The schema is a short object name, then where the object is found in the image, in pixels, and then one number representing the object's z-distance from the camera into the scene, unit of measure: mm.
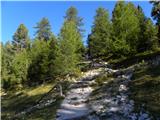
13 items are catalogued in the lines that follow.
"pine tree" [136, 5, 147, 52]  24172
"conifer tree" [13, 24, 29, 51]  38852
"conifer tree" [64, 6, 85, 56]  36061
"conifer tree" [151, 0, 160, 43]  22832
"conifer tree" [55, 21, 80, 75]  22568
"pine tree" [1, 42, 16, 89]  30501
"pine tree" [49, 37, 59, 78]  24405
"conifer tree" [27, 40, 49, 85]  26157
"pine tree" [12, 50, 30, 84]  29468
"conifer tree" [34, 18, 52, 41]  37489
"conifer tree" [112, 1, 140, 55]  23162
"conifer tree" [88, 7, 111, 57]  25843
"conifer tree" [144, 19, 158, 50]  24194
